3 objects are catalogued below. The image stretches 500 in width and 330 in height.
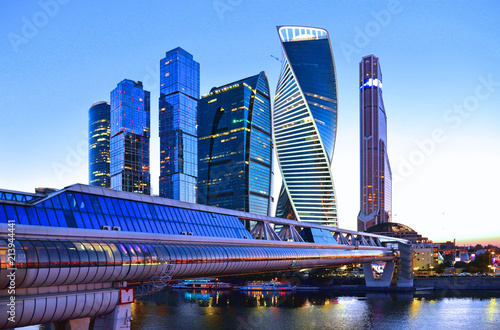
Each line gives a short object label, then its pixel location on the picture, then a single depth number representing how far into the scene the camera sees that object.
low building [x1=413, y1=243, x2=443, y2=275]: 182.00
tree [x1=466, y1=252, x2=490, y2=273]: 164.00
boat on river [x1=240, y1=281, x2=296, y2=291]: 132.12
